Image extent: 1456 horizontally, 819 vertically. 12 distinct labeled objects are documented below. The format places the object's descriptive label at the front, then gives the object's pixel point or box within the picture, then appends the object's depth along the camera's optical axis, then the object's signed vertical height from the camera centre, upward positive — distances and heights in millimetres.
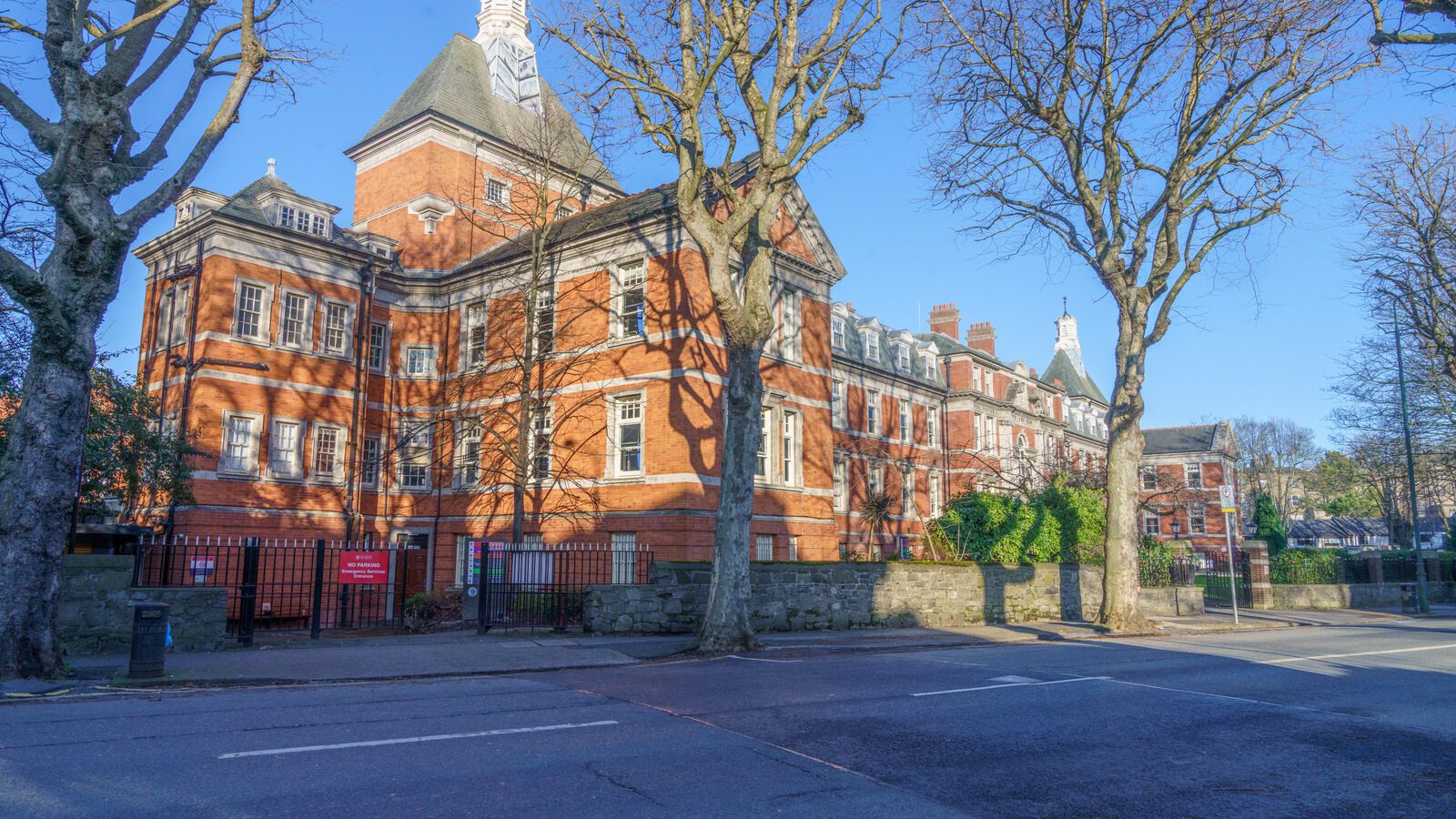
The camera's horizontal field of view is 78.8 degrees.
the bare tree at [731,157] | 14836 +6646
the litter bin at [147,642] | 10617 -1329
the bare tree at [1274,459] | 75938 +6782
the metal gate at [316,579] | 15094 -1137
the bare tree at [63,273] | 10414 +3132
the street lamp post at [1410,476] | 28906 +2002
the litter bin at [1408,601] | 29656 -2087
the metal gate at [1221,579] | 30891 -1568
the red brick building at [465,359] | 25141 +5368
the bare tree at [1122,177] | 19188 +8189
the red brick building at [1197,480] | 72375 +4785
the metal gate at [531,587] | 18016 -1140
